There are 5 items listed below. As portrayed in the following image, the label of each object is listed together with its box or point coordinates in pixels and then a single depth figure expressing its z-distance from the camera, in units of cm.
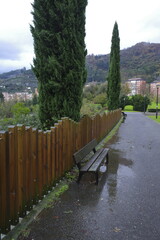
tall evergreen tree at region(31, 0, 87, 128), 567
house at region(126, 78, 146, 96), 10226
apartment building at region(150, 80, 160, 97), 6561
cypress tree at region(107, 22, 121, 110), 2219
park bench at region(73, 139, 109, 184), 470
